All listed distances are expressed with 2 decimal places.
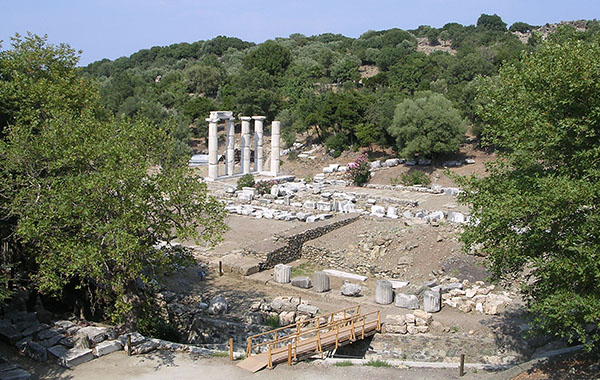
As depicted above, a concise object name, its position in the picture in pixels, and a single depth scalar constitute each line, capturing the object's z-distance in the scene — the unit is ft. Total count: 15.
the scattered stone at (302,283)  62.64
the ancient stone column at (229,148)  134.21
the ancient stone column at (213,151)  127.85
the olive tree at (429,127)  128.16
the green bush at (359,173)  126.31
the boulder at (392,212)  92.07
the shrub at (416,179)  122.72
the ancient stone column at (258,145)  140.36
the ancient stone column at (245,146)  138.31
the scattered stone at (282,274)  64.13
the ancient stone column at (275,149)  137.59
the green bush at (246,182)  118.01
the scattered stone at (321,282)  61.21
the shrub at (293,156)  161.56
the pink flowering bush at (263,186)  113.19
